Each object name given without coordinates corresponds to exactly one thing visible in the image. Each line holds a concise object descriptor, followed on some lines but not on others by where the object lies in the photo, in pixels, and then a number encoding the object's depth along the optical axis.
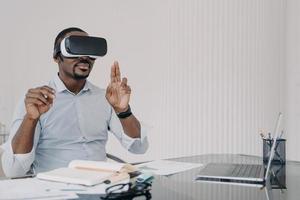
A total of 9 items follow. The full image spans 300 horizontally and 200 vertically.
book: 1.15
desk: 1.06
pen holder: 1.52
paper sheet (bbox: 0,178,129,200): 1.02
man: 1.68
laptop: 1.26
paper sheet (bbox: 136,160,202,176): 1.44
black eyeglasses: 1.01
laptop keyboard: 1.34
